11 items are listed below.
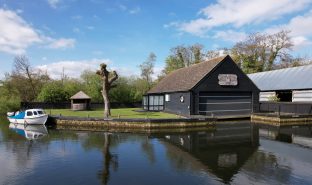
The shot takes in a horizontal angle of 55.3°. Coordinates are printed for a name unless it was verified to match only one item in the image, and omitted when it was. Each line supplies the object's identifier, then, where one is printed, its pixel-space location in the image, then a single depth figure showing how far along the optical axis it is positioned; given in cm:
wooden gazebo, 4303
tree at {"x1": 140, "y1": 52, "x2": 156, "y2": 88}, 7656
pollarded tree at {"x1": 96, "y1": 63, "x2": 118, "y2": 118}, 3023
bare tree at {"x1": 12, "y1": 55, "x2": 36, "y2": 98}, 5972
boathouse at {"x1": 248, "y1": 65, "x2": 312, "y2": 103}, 3719
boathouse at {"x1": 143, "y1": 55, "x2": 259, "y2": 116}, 3422
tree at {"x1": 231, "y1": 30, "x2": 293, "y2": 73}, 6662
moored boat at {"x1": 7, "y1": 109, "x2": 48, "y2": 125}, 3162
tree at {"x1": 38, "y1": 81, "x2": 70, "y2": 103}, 5088
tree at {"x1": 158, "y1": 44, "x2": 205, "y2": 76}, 7225
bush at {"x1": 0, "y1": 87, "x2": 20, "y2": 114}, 4653
